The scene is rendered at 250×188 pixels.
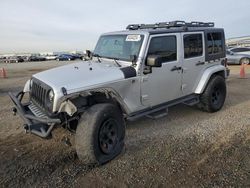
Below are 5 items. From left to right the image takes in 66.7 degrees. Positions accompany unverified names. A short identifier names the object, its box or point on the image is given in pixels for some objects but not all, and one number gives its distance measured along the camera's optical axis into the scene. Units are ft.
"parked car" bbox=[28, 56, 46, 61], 135.49
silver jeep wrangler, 9.32
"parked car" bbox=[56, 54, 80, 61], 124.22
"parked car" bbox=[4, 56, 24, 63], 130.69
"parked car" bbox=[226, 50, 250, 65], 51.97
